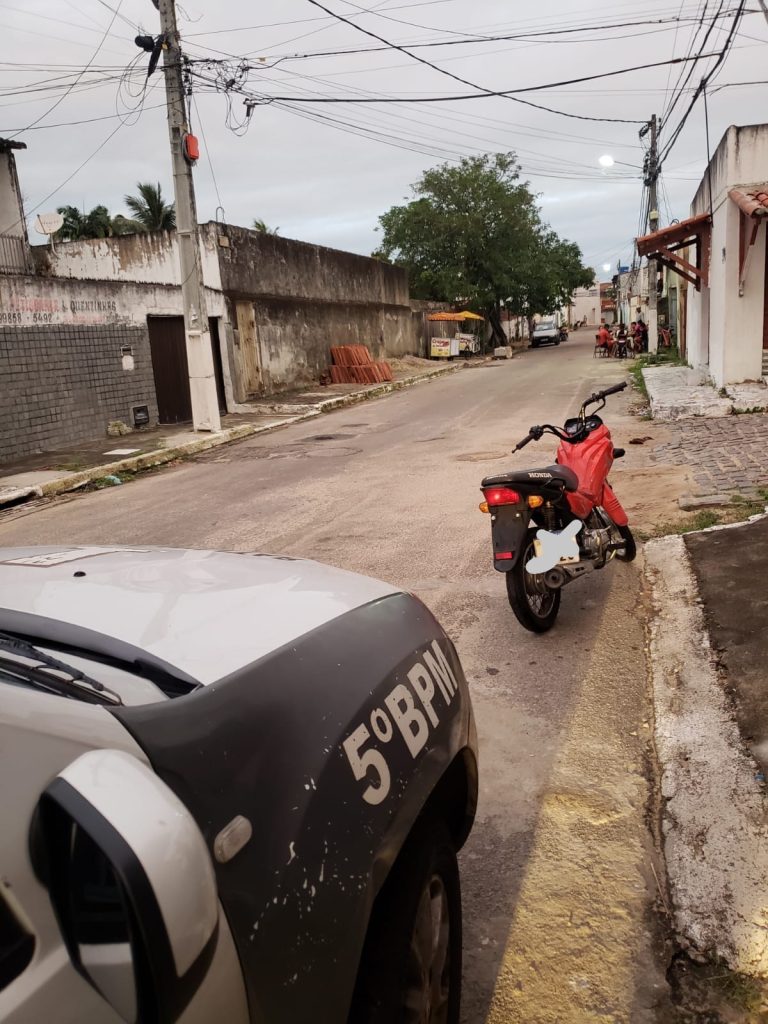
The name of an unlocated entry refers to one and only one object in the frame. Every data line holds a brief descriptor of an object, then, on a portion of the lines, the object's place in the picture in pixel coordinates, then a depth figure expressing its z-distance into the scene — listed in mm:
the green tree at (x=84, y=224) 38969
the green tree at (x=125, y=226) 39438
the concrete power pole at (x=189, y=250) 13492
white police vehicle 1049
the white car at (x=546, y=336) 52028
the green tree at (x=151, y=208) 41594
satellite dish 17578
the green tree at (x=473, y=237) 42156
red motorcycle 4332
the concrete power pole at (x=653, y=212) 27734
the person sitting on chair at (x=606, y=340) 32188
